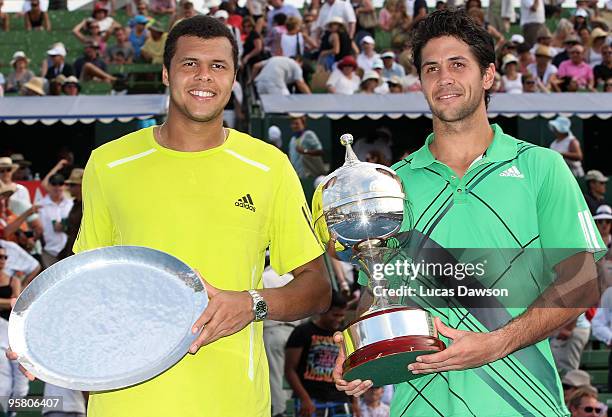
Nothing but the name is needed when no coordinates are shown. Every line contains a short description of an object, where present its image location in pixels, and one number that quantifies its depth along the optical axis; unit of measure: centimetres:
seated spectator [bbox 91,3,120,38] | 1634
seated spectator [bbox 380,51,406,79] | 1407
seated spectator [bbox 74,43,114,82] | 1433
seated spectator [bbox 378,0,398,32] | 1688
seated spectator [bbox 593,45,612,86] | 1458
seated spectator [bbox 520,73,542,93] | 1389
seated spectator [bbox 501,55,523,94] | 1364
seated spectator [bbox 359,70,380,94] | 1340
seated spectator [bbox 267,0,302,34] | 1523
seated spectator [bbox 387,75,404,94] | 1365
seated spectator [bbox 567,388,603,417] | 771
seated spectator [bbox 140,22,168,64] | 1479
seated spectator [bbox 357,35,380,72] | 1442
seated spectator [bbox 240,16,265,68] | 1409
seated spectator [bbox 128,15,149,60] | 1530
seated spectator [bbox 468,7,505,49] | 1580
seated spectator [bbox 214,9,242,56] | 1390
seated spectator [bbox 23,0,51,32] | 1727
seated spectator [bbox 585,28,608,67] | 1527
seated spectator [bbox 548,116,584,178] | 1222
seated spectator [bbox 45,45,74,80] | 1397
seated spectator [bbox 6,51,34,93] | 1417
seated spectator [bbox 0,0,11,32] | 1722
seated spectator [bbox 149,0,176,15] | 1662
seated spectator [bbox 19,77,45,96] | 1311
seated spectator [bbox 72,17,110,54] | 1566
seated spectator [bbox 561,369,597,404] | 798
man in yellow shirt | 328
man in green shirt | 318
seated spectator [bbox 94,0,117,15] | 1677
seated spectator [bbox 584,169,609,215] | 1148
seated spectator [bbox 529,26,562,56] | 1534
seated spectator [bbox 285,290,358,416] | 814
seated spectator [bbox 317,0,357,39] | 1555
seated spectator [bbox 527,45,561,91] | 1429
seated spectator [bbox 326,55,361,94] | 1362
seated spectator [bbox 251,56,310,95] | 1303
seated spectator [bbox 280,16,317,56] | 1462
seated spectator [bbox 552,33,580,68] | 1451
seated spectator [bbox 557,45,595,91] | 1433
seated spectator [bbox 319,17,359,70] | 1451
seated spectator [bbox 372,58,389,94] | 1358
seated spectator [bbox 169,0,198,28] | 1452
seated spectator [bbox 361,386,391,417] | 797
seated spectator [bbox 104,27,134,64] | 1520
